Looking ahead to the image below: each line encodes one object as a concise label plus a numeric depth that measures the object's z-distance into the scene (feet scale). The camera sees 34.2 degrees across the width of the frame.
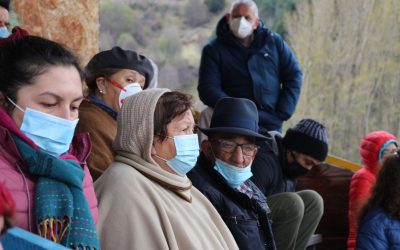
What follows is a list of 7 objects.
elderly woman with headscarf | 8.39
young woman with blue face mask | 6.73
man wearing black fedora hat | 10.91
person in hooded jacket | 17.10
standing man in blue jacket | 17.29
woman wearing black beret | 11.05
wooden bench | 18.86
